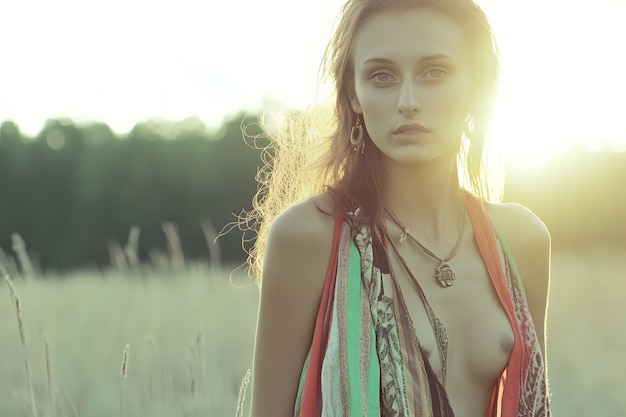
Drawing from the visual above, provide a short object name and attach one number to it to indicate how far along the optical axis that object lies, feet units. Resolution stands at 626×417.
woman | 7.09
